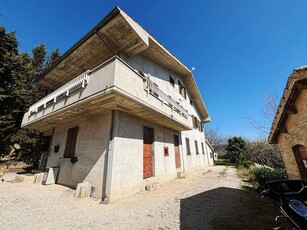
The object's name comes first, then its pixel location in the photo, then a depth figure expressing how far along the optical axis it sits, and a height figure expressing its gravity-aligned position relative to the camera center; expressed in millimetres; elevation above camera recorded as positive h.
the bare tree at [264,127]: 12162 +2547
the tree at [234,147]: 25328 +1730
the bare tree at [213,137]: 42966 +6020
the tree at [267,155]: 12117 +136
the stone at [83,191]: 5969 -1275
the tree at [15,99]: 12586 +5798
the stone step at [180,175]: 10758 -1262
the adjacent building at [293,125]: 4568 +1173
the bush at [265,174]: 7877 -995
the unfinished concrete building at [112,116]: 5891 +2340
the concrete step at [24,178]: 8617 -1016
